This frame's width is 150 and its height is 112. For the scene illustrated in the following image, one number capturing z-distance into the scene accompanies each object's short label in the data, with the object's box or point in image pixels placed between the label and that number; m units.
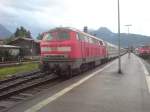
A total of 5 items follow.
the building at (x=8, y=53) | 24.31
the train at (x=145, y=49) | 30.72
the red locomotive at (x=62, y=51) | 8.87
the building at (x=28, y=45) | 32.90
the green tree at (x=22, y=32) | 58.88
